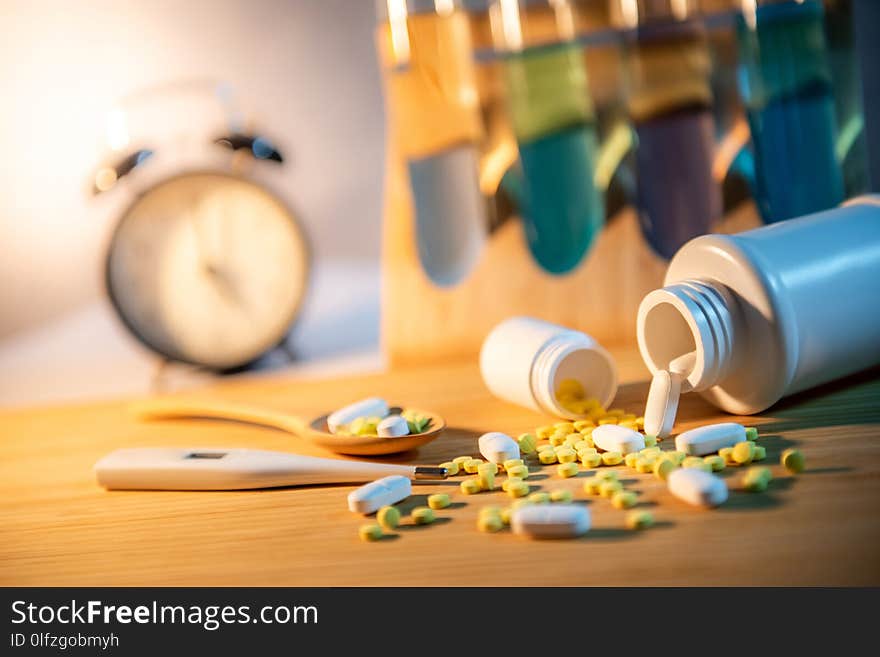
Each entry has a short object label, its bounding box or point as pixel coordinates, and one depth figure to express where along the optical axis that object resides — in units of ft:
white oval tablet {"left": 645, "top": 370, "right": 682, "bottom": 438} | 2.82
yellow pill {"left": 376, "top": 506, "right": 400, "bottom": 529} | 2.45
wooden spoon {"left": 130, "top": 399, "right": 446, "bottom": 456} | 2.90
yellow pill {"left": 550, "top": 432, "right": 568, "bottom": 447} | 2.92
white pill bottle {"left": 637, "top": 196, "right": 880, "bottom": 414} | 2.76
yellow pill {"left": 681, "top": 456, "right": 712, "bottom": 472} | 2.56
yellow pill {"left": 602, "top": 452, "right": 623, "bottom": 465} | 2.73
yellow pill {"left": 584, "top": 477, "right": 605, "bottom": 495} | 2.54
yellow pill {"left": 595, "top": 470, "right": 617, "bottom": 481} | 2.56
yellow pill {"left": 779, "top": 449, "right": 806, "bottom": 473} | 2.52
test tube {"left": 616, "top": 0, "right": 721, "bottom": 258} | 3.82
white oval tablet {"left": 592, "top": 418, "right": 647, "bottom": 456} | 2.73
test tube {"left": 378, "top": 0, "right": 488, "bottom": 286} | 3.97
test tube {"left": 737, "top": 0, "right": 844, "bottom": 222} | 3.73
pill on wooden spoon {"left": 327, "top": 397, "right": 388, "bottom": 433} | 3.11
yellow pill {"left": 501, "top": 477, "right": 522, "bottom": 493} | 2.60
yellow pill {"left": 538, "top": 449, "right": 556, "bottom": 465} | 2.78
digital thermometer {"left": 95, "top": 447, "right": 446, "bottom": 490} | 2.73
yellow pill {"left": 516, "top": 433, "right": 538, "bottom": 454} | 2.84
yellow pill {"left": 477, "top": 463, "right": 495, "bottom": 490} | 2.63
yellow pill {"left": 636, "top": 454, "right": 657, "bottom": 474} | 2.63
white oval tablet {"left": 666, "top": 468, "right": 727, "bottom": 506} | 2.37
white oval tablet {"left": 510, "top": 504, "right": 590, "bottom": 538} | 2.30
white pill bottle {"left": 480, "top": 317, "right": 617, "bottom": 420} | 3.02
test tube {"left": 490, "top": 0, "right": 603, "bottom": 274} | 3.89
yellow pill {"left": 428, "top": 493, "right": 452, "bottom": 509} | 2.54
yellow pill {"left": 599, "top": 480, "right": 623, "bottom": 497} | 2.50
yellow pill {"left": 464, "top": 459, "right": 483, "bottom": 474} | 2.76
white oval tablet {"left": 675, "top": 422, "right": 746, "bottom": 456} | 2.67
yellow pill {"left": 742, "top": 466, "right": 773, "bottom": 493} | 2.43
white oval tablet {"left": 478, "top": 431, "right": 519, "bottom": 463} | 2.77
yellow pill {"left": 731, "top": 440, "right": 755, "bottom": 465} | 2.59
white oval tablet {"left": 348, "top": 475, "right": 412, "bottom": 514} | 2.54
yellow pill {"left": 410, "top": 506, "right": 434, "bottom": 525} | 2.46
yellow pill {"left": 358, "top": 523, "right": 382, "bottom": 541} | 2.40
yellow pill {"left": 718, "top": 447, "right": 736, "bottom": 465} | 2.63
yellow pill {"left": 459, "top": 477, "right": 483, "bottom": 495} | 2.62
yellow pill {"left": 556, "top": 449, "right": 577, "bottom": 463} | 2.75
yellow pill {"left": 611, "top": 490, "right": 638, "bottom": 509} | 2.43
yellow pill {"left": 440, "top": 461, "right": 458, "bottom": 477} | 2.77
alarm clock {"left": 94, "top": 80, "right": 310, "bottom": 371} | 4.06
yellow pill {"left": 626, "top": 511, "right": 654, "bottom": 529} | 2.31
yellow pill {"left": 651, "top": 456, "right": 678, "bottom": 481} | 2.55
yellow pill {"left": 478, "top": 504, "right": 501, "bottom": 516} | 2.43
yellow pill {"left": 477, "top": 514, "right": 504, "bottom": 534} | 2.39
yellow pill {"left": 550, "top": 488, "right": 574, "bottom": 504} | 2.49
